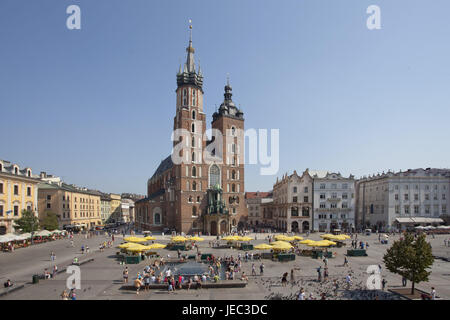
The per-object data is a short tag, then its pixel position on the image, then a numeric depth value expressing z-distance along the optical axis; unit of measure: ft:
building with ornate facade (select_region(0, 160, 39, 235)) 171.01
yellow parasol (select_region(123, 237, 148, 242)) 138.82
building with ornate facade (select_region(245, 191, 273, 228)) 353.65
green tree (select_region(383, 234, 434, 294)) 70.64
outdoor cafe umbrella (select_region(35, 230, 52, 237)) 175.71
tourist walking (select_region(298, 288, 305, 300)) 65.77
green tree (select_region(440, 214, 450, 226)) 246.47
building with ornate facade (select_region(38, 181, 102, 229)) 243.19
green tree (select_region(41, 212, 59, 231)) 196.24
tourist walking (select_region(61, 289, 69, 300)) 66.67
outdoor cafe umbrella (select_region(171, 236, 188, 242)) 141.59
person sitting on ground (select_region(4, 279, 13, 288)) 76.48
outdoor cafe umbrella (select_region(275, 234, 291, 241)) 144.05
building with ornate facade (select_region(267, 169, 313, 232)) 255.50
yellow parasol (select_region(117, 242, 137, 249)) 117.22
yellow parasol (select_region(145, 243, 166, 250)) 117.50
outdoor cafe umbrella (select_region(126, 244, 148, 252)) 112.37
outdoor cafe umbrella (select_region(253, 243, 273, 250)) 117.19
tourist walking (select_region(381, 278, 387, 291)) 77.91
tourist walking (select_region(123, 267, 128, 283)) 83.52
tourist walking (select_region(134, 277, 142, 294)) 74.96
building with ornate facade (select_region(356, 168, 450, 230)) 247.13
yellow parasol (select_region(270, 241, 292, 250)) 115.34
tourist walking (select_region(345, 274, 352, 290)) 80.45
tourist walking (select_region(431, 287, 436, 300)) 66.54
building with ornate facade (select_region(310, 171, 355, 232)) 254.88
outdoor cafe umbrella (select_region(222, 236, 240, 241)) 144.44
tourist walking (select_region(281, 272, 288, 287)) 81.47
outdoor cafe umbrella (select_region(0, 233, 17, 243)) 141.34
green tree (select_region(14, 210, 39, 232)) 165.48
